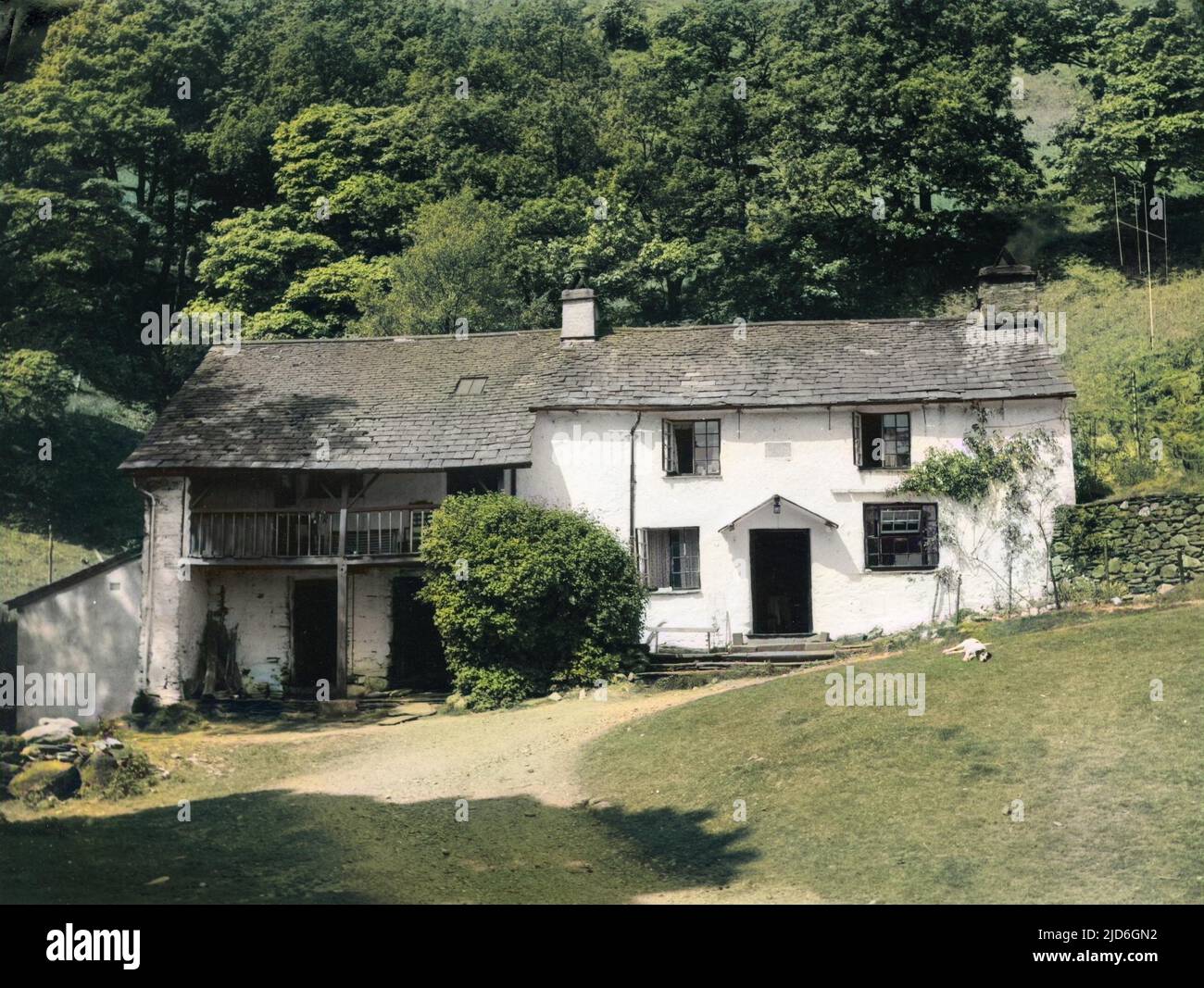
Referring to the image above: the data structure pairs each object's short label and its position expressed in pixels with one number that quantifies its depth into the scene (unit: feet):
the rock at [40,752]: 58.08
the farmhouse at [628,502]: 76.79
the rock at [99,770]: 56.49
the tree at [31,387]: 106.11
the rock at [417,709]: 71.51
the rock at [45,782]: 55.23
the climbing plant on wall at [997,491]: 76.54
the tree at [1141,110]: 127.13
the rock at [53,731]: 61.21
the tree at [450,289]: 108.78
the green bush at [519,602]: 71.61
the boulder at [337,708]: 72.28
